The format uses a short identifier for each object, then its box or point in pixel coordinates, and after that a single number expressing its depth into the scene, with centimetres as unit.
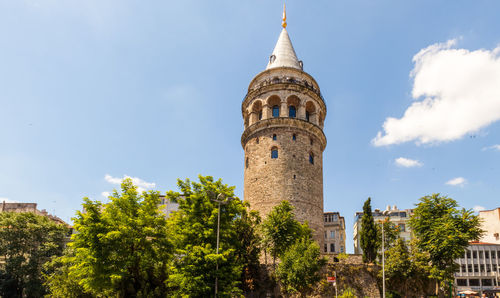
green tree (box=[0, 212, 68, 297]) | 3719
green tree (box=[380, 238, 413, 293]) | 3003
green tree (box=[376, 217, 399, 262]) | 3844
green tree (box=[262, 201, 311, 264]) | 2956
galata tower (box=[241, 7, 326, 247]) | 3625
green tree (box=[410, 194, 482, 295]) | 2859
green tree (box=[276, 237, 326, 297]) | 2675
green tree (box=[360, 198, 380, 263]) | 3431
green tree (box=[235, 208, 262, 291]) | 2895
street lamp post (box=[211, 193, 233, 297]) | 2131
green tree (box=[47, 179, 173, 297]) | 2322
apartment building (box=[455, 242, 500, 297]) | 5828
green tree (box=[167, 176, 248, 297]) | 2225
